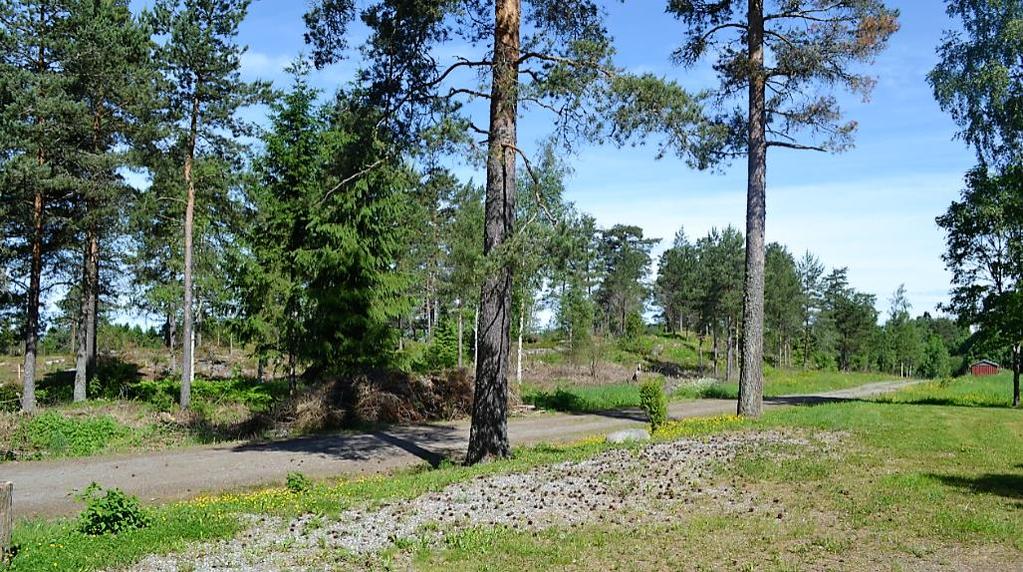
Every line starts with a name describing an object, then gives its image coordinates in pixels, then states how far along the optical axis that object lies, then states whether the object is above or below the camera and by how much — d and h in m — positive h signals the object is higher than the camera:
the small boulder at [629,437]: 12.56 -2.03
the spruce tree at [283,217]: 21.81 +3.11
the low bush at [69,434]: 14.23 -2.59
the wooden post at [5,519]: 5.63 -1.68
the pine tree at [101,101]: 20.67 +6.77
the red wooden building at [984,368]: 69.25 -3.29
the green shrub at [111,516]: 6.49 -1.90
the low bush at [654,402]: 14.68 -1.60
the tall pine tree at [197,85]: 21.47 +7.32
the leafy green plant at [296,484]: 9.04 -2.14
